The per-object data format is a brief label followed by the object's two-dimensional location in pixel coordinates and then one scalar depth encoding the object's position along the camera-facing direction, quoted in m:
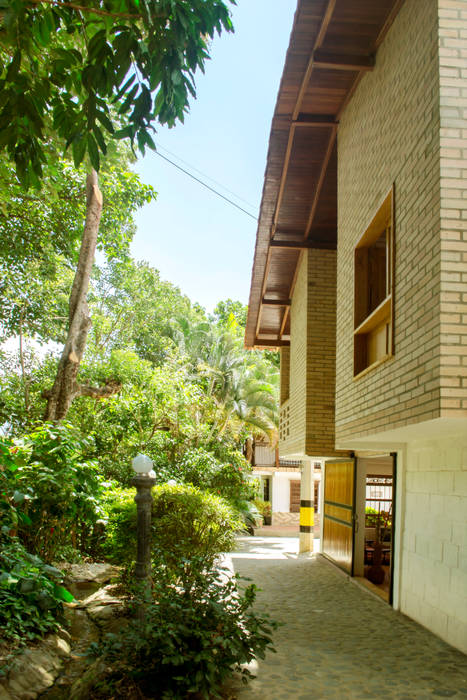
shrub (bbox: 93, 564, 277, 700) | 4.41
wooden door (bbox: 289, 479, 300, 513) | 32.12
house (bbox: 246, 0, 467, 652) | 4.62
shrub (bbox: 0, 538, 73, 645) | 5.66
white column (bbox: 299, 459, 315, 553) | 16.69
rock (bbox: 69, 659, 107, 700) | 4.51
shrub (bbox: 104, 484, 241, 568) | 9.20
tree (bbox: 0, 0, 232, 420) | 3.37
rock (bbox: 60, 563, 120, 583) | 8.80
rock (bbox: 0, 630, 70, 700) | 4.93
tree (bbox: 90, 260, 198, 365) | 27.20
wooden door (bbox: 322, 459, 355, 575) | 11.91
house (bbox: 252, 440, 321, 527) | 31.52
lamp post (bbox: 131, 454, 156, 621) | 6.65
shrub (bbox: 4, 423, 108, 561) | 7.61
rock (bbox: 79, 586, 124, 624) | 7.34
